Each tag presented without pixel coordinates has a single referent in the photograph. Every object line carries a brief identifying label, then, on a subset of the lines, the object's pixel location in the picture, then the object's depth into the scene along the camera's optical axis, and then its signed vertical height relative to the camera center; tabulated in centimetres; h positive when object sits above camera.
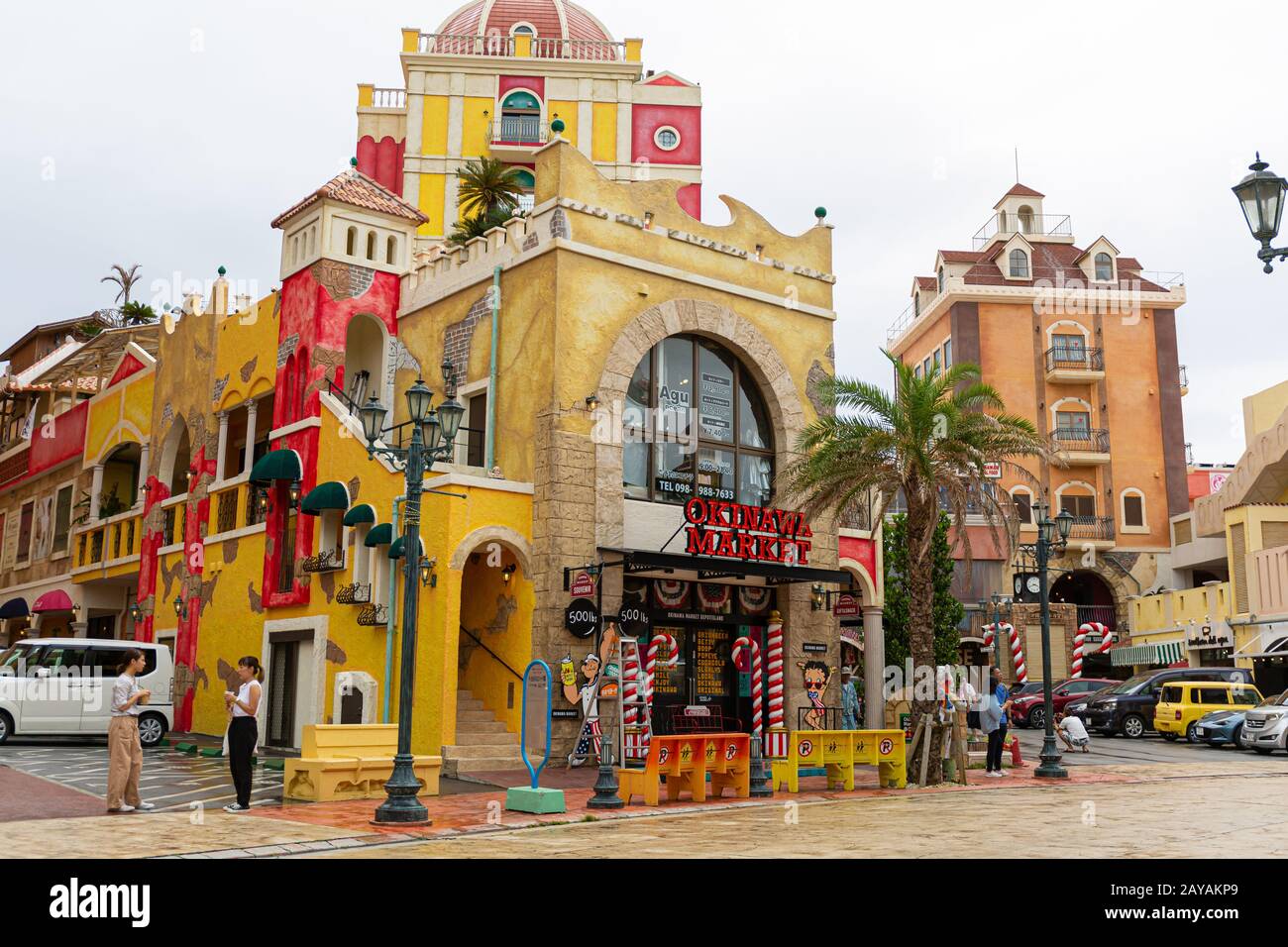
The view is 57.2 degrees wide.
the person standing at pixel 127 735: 1285 -91
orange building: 4659 +1040
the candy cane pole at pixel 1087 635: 4191 +71
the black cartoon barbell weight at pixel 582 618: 1969 +60
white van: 2209 -65
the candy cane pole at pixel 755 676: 2266 -38
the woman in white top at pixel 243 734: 1312 -90
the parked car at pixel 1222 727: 2709 -158
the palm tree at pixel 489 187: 3148 +1249
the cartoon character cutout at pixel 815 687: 2270 -61
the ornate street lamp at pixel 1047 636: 1914 +36
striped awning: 4172 +12
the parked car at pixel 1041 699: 3356 -120
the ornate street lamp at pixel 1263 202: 1045 +401
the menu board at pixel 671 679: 2178 -43
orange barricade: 1447 -138
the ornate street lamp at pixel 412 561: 1205 +101
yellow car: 2867 -107
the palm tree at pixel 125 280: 5344 +1670
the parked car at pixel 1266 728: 2539 -150
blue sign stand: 1329 -162
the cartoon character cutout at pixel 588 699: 1925 -72
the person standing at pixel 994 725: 1992 -115
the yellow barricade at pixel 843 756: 1662 -141
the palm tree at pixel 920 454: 1864 +327
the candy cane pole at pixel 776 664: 2264 -15
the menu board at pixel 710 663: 2244 -14
